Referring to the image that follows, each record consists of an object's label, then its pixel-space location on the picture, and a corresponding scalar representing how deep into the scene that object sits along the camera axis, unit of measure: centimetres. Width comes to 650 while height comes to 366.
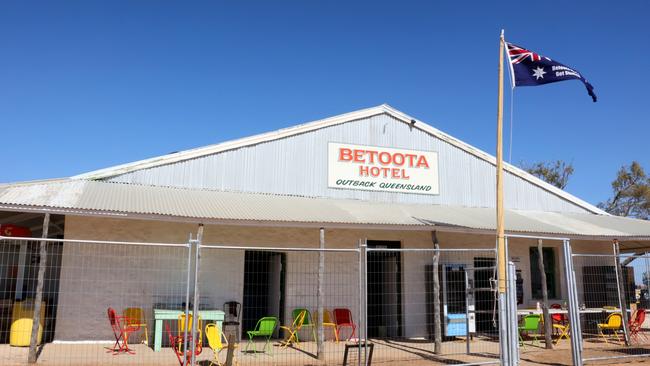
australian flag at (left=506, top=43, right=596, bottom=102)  1002
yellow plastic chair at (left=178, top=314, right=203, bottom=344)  1111
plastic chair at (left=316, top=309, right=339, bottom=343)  1432
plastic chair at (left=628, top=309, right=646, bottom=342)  1461
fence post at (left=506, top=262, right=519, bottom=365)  888
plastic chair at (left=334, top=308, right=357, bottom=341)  1420
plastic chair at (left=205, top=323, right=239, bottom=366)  922
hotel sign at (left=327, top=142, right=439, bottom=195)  1578
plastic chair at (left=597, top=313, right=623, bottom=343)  1409
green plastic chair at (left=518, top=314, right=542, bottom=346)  1323
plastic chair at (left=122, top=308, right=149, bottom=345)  1214
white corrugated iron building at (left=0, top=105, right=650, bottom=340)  1216
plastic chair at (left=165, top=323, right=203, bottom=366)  1005
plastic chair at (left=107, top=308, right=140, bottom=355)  1128
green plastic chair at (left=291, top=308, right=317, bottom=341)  1362
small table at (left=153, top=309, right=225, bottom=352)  1156
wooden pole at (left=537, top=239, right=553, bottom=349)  1330
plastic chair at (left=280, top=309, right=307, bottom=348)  1287
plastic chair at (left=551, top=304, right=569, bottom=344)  1454
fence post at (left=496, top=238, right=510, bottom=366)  884
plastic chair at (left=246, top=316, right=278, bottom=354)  1071
